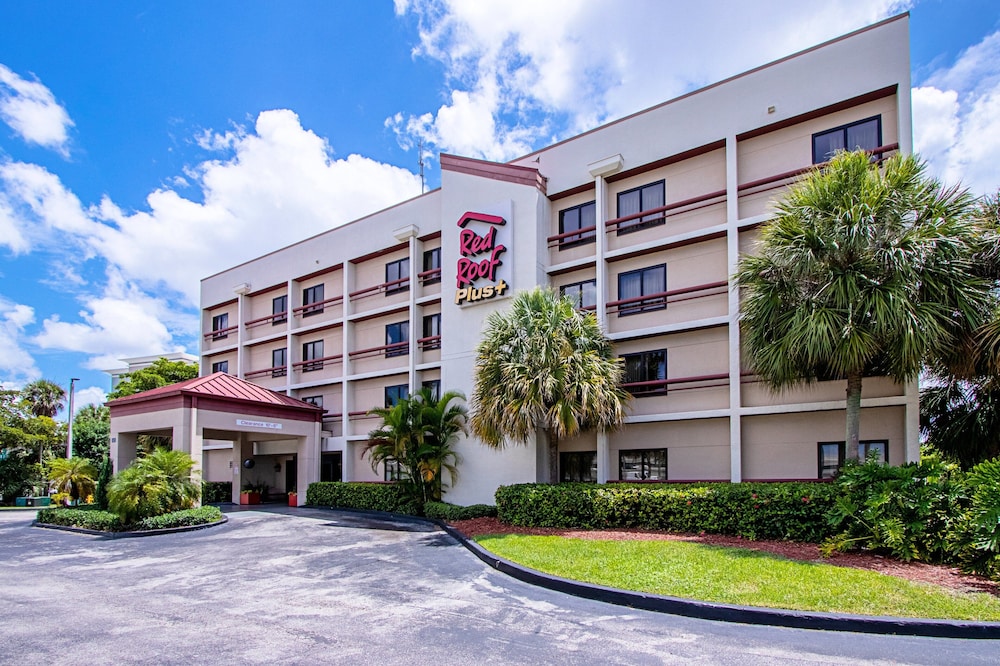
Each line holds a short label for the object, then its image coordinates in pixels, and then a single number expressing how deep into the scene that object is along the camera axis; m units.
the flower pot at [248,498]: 28.47
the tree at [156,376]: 38.12
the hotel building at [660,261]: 16.78
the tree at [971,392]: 12.61
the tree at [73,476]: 27.34
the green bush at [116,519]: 18.12
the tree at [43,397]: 48.19
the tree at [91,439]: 42.25
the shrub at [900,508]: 10.44
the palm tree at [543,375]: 16.89
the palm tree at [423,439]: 21.48
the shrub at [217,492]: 29.68
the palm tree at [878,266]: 12.33
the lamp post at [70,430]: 34.28
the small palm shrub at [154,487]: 18.06
